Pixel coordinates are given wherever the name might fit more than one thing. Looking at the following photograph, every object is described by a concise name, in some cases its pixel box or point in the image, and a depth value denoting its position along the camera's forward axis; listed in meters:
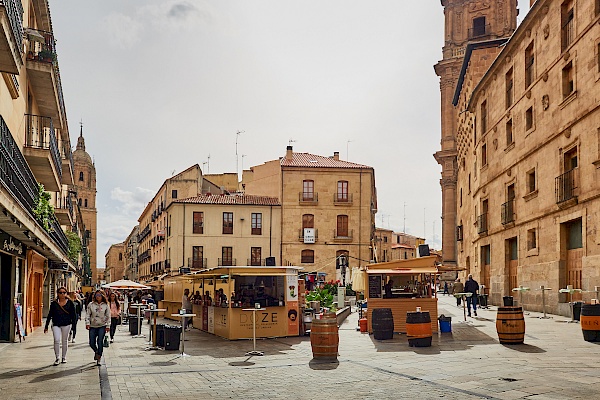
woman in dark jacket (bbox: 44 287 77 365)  13.45
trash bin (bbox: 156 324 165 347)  16.36
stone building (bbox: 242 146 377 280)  54.19
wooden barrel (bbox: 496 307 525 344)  15.12
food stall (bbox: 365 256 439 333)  18.72
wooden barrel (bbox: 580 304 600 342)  15.04
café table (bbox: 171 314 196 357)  14.66
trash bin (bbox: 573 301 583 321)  20.53
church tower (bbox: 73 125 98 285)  108.12
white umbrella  27.74
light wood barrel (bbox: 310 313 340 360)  13.42
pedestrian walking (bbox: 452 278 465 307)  36.28
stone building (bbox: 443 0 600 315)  21.19
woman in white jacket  13.40
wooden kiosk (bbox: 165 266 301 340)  18.56
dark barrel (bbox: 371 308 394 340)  17.38
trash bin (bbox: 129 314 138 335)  21.65
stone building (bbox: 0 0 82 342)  12.85
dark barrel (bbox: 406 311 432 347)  15.18
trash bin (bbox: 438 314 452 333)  18.08
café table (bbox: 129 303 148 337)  21.57
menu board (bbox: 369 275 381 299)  19.25
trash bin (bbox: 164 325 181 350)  15.89
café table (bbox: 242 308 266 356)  14.76
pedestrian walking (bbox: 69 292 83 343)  18.44
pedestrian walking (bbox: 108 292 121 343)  19.06
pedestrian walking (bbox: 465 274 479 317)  23.84
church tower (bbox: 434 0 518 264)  58.81
